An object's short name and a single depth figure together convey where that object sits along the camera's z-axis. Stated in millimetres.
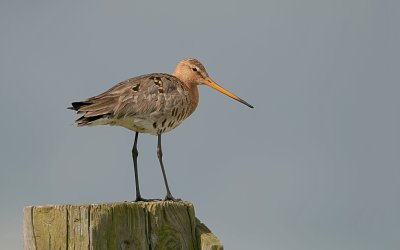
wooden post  13820
